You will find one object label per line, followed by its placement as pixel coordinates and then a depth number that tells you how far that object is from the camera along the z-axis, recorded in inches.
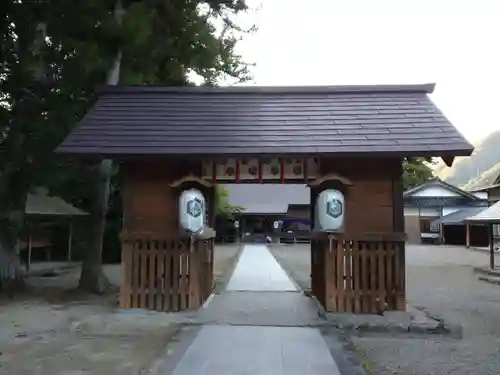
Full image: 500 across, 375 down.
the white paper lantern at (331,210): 300.0
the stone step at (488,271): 613.6
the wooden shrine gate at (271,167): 299.0
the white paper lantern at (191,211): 301.3
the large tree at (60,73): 360.5
